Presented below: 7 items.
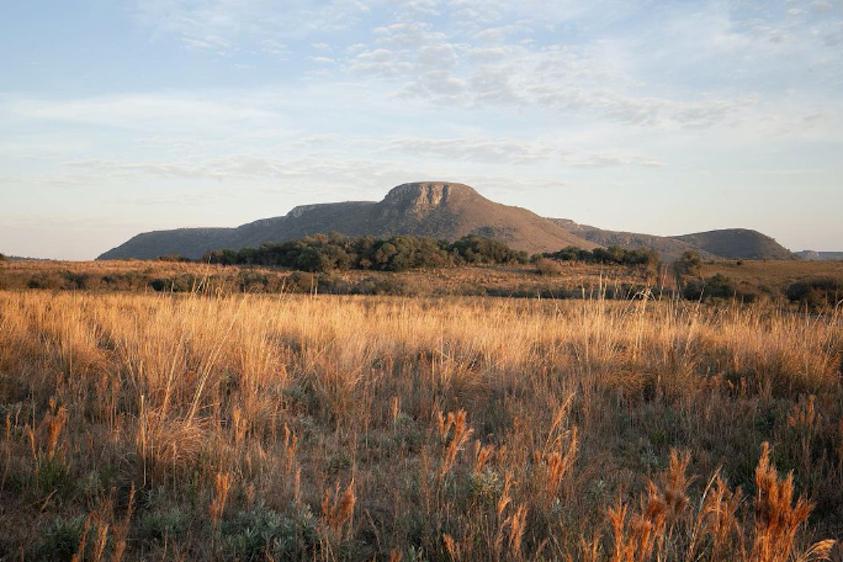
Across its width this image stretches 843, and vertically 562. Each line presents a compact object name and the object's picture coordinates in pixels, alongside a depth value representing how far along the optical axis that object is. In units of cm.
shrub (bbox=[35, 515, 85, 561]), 261
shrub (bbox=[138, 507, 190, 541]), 286
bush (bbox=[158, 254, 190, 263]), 4584
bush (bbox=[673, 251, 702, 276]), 3892
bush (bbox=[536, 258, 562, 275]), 4139
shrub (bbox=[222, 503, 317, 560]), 265
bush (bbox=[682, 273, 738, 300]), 2659
